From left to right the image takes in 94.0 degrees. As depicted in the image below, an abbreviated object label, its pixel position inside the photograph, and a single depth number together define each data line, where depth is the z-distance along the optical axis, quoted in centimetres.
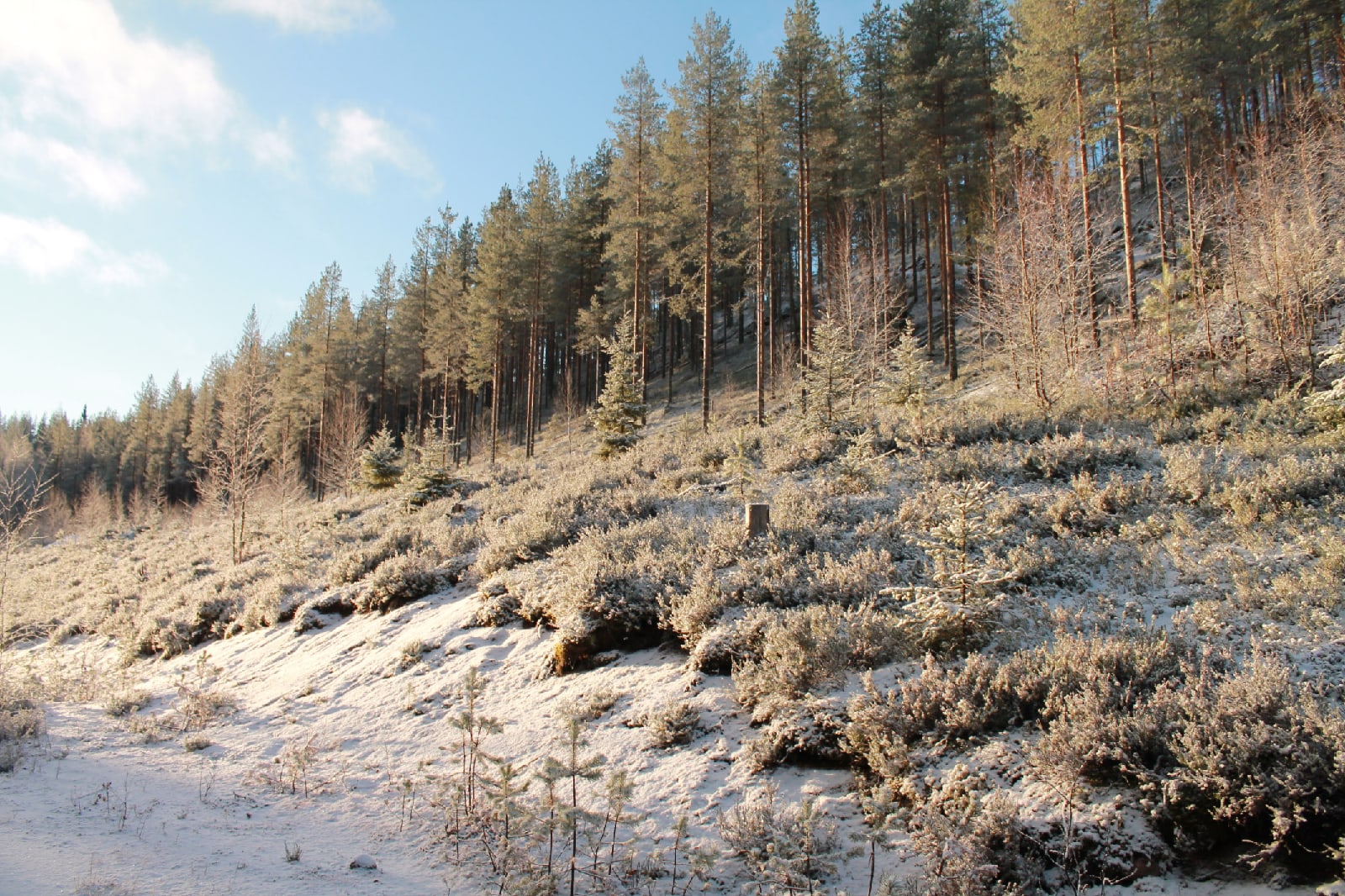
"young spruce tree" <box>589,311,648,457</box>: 2055
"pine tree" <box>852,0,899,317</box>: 2719
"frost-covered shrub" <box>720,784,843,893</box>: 385
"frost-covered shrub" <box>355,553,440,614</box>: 1062
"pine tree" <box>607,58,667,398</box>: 2822
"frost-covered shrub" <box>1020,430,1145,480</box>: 990
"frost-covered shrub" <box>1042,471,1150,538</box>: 782
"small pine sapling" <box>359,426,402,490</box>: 2322
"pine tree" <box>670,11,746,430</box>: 2295
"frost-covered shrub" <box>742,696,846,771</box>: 499
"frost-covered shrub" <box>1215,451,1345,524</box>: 730
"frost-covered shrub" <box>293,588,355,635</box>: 1102
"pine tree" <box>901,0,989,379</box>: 2425
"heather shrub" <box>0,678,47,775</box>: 604
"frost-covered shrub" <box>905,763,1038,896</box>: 352
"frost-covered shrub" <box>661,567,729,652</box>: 691
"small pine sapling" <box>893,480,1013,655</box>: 559
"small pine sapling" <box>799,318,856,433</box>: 1479
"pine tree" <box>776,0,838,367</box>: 2233
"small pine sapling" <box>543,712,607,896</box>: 403
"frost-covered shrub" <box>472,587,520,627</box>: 877
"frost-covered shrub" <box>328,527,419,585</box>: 1222
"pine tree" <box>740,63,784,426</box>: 2272
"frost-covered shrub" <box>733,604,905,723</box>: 553
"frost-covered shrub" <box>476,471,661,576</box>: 1043
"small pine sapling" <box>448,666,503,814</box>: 494
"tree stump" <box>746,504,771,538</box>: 874
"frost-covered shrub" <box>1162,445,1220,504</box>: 797
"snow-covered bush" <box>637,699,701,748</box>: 561
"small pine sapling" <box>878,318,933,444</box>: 1588
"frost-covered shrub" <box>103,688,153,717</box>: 837
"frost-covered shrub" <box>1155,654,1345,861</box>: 333
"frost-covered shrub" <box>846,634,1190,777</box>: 450
